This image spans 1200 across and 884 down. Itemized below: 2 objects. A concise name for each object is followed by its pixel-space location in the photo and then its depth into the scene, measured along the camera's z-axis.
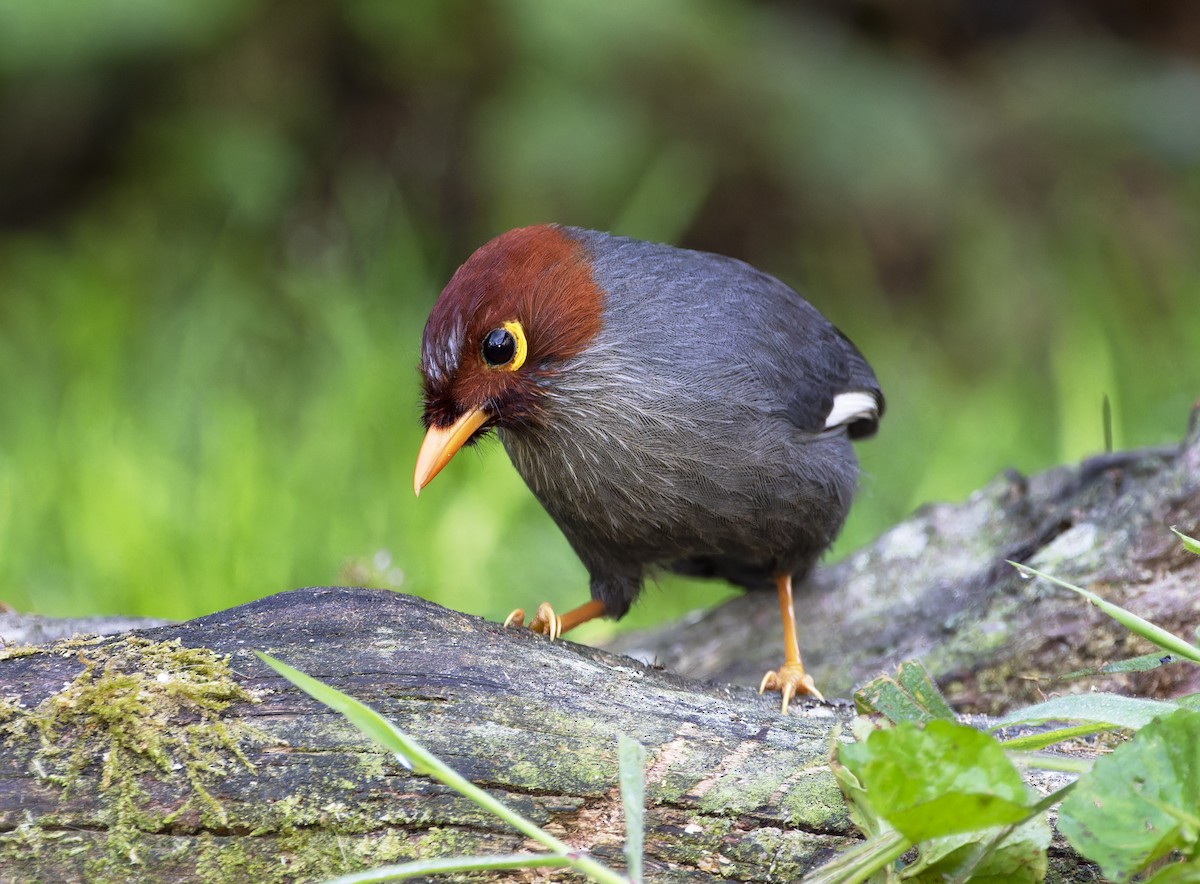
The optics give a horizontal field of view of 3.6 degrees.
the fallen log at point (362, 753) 3.96
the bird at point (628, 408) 4.06
